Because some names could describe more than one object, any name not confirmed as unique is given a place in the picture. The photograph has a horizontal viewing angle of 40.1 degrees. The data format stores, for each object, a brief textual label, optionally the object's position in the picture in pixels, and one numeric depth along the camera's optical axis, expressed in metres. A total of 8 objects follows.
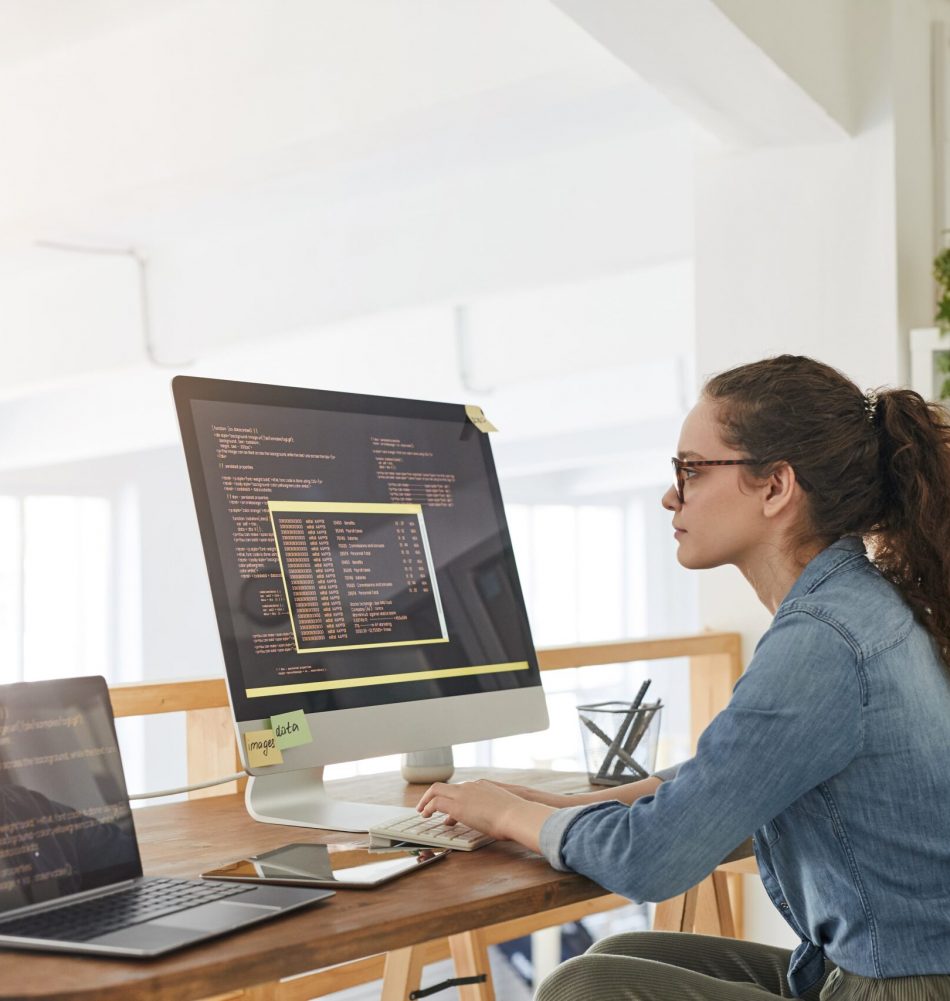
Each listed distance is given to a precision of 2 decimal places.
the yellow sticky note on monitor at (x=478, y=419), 1.79
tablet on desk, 1.15
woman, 1.17
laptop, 1.00
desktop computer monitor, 1.46
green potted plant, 2.85
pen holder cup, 1.71
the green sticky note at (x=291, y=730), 1.44
